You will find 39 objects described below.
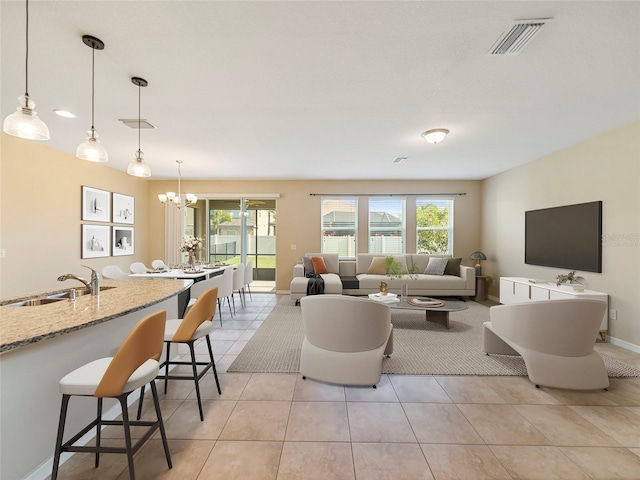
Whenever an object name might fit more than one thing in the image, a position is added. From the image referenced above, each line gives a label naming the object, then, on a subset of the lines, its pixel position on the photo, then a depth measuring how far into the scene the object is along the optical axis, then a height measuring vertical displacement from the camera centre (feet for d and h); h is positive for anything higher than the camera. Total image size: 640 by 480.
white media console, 11.72 -2.37
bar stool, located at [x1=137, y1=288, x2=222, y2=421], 6.89 -2.27
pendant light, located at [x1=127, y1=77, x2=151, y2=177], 9.20 +2.29
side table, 19.21 -3.18
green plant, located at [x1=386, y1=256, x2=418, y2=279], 19.04 -2.22
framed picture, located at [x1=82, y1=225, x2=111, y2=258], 16.43 -0.25
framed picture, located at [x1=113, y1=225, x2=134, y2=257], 19.06 -0.27
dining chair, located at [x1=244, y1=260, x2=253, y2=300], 18.77 -2.40
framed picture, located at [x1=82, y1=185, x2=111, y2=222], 16.43 +1.98
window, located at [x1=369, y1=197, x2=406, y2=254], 22.61 +1.01
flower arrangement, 16.33 -0.42
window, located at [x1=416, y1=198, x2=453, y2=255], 22.53 +1.21
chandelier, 16.72 +2.44
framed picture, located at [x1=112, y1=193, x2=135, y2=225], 18.98 +2.01
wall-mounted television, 12.41 +0.21
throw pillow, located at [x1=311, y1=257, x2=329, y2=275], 20.48 -1.92
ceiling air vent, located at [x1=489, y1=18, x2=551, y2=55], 5.98 +4.61
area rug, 9.40 -4.29
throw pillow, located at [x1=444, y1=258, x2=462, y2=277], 20.20 -1.97
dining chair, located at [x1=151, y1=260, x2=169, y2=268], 17.89 -1.73
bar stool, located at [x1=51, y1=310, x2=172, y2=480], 4.42 -2.33
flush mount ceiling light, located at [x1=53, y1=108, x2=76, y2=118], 10.11 +4.51
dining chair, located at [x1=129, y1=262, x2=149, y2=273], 16.31 -1.81
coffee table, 12.97 -3.19
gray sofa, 18.94 -2.90
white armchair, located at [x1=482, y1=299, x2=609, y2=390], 7.89 -2.95
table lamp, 19.71 -1.24
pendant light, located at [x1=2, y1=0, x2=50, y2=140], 5.47 +2.23
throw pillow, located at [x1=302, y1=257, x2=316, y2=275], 19.76 -1.86
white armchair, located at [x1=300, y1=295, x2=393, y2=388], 7.83 -2.79
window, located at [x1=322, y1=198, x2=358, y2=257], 22.72 +1.29
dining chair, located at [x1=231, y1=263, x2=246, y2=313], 17.04 -2.44
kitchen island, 4.39 -2.34
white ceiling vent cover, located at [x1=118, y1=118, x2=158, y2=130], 10.93 +4.56
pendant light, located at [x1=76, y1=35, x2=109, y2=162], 7.43 +2.33
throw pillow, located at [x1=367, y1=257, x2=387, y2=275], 20.48 -2.00
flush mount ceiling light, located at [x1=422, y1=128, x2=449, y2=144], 11.78 +4.48
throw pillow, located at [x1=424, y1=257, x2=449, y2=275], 20.16 -1.88
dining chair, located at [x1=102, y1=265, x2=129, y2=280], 13.31 -1.73
